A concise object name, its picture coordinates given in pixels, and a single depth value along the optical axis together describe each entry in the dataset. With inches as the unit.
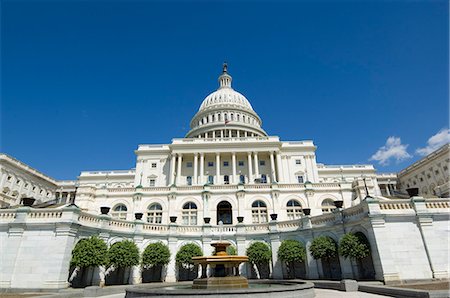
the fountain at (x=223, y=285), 451.2
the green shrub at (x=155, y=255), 986.7
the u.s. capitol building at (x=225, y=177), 1590.8
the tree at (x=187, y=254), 1040.2
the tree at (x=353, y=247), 786.8
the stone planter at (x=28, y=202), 837.8
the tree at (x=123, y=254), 904.9
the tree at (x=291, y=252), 975.6
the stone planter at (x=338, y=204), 953.7
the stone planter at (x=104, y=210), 975.9
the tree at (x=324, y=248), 904.3
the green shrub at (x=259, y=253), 1040.8
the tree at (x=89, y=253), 805.2
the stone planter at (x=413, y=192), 820.7
